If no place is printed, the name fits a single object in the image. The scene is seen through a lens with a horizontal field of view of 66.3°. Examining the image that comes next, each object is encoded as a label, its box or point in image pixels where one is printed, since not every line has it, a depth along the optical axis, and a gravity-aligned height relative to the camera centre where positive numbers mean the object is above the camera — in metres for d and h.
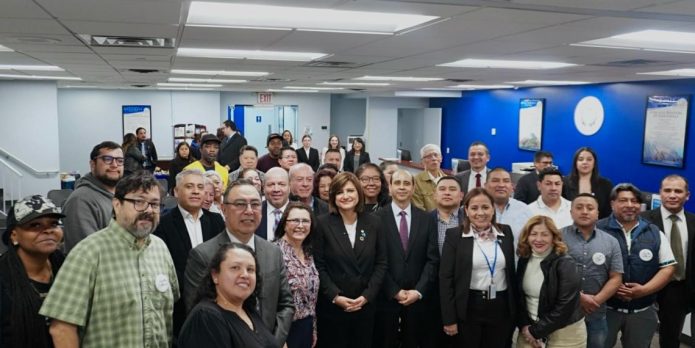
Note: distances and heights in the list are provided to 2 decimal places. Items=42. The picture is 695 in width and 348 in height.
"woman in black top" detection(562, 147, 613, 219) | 4.53 -0.45
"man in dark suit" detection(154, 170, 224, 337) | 2.89 -0.58
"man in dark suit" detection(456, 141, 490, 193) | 4.91 -0.36
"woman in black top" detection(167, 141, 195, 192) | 6.69 -0.51
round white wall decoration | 8.88 +0.26
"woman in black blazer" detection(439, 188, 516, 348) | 3.19 -0.91
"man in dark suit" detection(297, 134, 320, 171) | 8.58 -0.52
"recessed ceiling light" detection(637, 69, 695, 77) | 6.03 +0.71
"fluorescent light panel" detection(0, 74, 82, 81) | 8.35 +0.67
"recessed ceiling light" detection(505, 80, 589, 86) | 8.61 +0.80
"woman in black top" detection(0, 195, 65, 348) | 2.16 -0.65
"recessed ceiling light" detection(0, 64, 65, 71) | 6.62 +0.65
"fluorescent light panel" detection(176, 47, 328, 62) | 4.84 +0.66
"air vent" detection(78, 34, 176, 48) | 3.88 +0.60
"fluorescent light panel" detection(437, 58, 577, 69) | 5.51 +0.71
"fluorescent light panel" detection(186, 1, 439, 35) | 3.01 +0.64
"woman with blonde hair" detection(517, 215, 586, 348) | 3.04 -0.93
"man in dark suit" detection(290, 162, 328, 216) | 3.84 -0.45
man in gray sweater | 2.82 -0.42
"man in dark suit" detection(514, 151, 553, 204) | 4.78 -0.54
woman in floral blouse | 2.96 -0.82
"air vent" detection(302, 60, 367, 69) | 5.73 +0.68
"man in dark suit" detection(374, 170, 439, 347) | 3.40 -0.95
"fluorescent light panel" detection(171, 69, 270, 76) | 7.32 +0.71
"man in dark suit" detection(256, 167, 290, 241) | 3.52 -0.50
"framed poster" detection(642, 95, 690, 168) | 7.30 +0.03
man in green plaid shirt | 2.06 -0.67
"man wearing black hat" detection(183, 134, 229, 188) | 5.25 -0.32
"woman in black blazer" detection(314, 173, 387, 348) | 3.21 -0.89
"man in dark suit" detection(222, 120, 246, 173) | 7.85 -0.39
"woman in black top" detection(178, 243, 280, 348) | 2.06 -0.75
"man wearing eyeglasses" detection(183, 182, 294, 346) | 2.55 -0.63
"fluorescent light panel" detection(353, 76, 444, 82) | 8.05 +0.74
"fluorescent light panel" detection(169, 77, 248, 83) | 9.02 +0.75
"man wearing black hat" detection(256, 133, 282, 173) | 6.30 -0.39
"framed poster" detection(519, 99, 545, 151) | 10.35 +0.11
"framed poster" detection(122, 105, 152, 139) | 14.51 +0.09
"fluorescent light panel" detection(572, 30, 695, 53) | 3.64 +0.66
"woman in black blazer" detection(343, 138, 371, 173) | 8.84 -0.51
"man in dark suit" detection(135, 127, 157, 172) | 9.99 -0.54
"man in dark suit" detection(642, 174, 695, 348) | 3.64 -0.89
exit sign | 15.63 +0.75
